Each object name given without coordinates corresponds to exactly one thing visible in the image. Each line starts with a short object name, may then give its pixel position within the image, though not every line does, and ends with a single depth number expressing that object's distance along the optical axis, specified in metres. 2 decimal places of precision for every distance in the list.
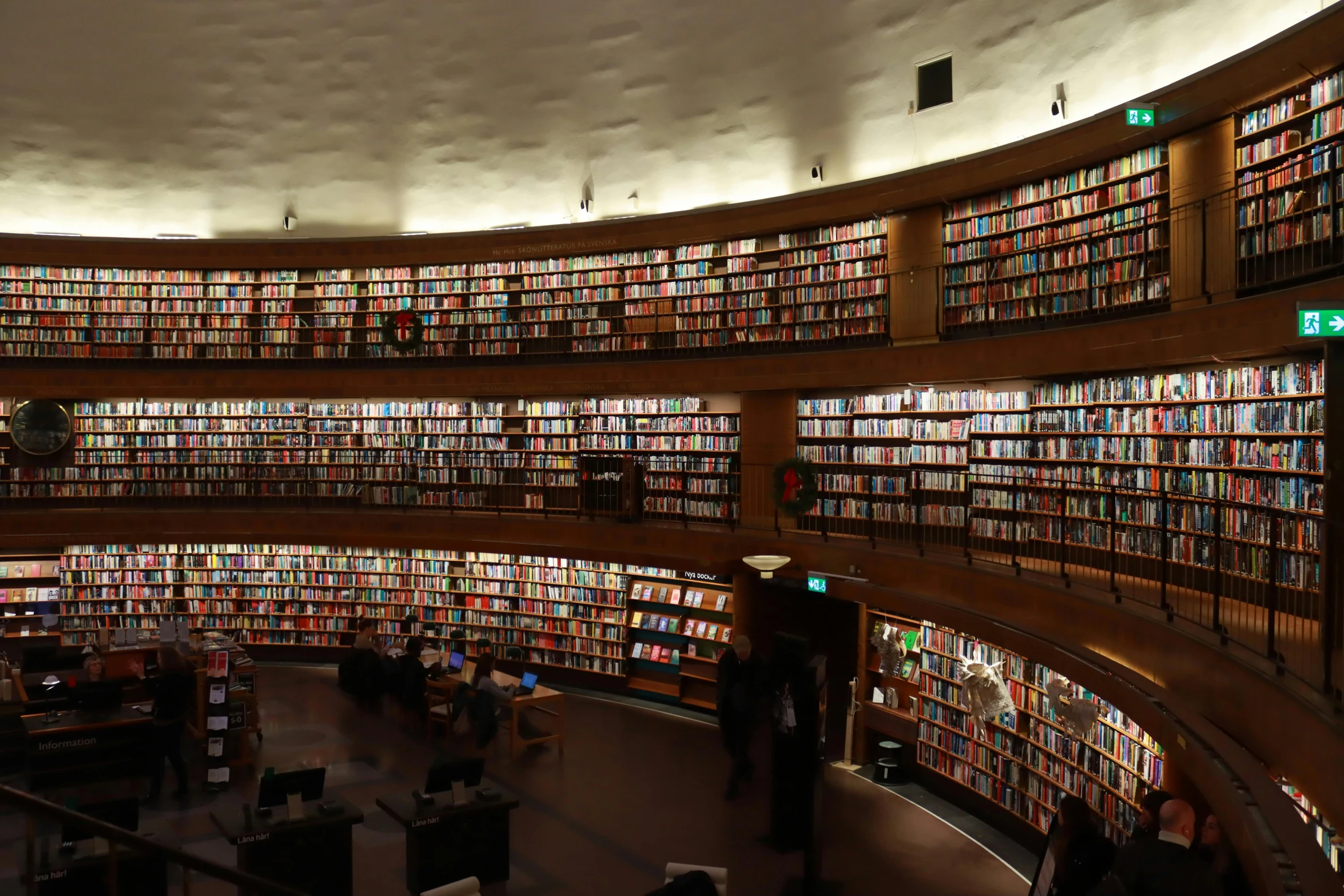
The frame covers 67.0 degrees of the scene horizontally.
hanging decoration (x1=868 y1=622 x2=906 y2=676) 8.42
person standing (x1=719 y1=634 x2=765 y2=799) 8.05
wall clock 12.27
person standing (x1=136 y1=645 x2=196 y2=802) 7.70
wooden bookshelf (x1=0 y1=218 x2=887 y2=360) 10.72
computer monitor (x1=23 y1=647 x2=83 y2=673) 9.66
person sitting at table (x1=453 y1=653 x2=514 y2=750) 8.87
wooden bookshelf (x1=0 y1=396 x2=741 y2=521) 11.98
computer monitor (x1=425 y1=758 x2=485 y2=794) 6.25
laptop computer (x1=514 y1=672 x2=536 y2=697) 9.05
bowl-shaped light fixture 8.54
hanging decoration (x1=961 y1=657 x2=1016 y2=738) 7.09
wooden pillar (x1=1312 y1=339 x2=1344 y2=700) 3.63
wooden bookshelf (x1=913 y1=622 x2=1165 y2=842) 5.97
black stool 8.45
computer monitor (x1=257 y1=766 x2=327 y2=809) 5.99
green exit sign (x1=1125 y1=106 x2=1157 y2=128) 6.89
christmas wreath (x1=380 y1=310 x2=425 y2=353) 11.88
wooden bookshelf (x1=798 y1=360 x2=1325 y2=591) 5.81
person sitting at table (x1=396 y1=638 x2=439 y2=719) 9.71
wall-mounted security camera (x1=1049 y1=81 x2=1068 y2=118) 8.21
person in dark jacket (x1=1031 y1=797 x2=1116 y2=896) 4.28
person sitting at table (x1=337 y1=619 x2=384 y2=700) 10.21
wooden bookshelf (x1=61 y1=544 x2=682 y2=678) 12.16
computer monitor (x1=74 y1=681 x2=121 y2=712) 7.96
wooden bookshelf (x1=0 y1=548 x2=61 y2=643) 12.27
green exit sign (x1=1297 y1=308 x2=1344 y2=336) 4.48
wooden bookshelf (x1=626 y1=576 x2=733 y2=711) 10.54
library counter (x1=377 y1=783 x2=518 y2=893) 6.05
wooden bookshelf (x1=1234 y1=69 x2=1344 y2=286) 5.66
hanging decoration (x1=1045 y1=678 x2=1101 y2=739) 5.98
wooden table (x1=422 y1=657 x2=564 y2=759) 8.96
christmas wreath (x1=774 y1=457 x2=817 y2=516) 8.80
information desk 7.61
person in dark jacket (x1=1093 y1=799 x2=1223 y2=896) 3.46
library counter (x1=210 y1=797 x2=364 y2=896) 5.79
